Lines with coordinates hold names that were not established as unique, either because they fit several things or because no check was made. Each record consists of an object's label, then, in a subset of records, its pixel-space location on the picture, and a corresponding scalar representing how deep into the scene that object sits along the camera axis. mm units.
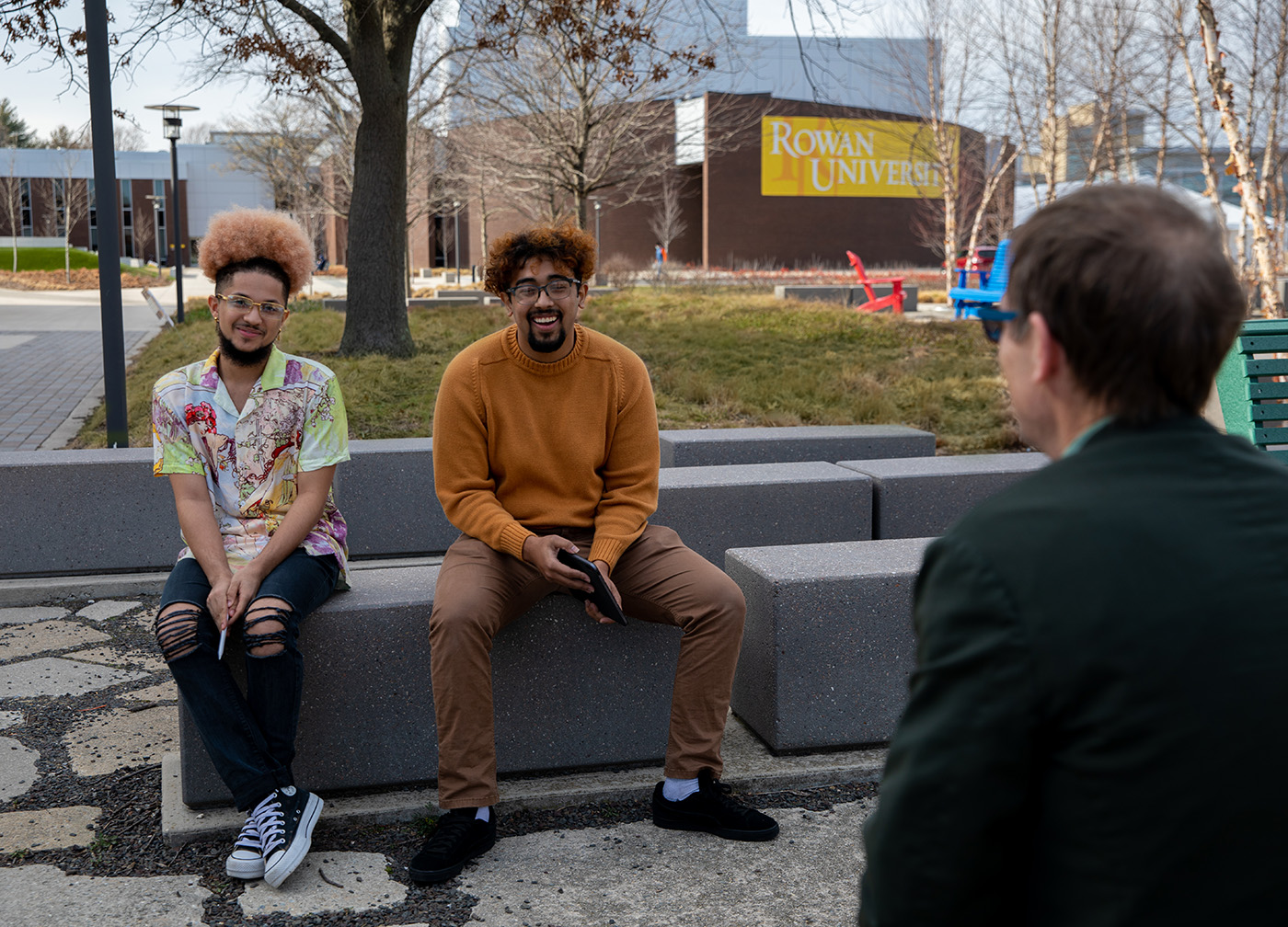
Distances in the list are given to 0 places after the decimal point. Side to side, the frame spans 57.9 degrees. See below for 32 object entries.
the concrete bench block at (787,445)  6836
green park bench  4656
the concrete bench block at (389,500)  6133
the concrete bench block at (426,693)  3479
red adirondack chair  20562
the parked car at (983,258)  20677
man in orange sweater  3242
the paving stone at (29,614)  5305
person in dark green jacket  1113
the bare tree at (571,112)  23281
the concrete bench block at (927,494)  5707
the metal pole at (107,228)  7430
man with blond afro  3180
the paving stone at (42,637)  4898
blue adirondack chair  17631
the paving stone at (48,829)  3266
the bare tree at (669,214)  45156
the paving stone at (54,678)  4434
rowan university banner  48406
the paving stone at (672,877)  2902
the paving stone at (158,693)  4406
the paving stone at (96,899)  2867
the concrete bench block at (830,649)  3711
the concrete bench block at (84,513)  5652
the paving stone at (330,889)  2949
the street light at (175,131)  21438
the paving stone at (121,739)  3814
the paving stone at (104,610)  5380
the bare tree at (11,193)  51691
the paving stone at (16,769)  3600
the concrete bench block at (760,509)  5512
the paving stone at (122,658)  4773
